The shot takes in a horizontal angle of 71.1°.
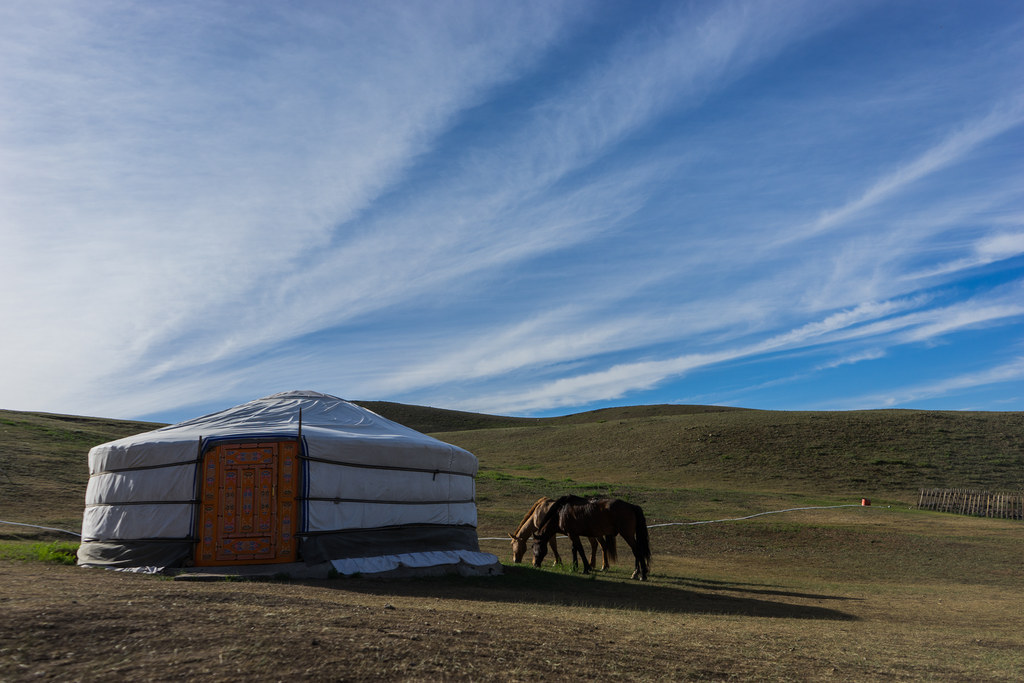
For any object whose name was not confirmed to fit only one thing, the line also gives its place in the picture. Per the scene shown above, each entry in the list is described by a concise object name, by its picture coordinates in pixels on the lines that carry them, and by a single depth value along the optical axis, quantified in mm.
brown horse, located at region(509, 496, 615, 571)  12062
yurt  8516
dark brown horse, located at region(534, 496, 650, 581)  10734
